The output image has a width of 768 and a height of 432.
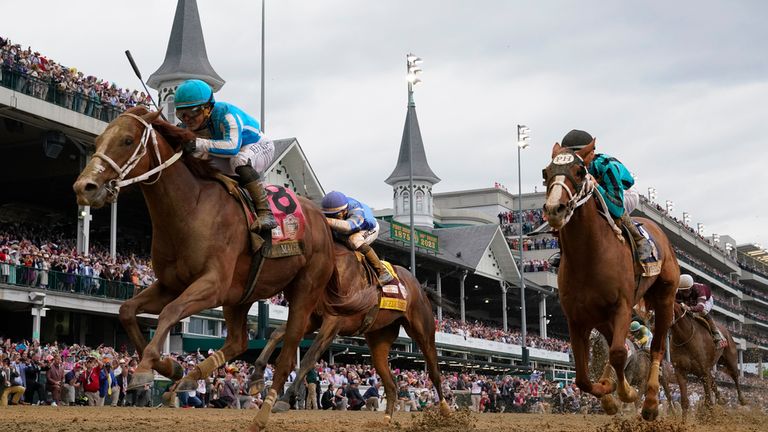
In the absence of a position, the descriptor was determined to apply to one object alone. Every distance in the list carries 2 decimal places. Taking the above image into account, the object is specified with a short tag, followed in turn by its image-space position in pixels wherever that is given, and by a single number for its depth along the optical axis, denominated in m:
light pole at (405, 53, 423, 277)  33.06
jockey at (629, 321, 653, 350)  17.63
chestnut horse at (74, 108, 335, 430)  7.42
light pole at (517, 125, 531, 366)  46.31
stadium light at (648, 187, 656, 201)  110.88
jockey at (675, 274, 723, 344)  16.55
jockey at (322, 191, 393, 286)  12.69
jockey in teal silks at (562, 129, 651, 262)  9.62
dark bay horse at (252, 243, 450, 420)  11.88
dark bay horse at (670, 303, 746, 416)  16.52
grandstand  26.20
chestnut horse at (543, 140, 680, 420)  8.99
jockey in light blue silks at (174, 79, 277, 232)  8.49
